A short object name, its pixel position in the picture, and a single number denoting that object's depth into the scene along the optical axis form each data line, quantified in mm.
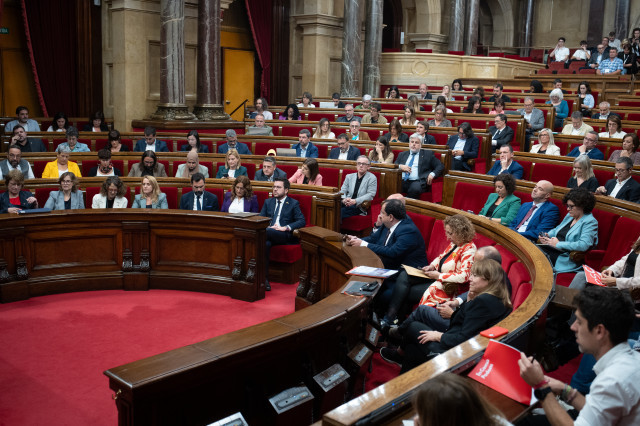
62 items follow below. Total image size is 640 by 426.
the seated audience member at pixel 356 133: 8438
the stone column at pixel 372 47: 13234
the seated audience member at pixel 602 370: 1842
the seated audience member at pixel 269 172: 6582
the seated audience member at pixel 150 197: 5914
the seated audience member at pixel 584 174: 5555
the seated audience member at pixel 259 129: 9023
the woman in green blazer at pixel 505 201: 5332
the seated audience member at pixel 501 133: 8305
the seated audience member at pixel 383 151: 7244
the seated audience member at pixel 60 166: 7004
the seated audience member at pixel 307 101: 11327
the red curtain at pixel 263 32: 13109
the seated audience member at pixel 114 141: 8047
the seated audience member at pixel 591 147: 6782
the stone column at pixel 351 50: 12508
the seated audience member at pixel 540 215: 4945
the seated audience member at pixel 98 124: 9141
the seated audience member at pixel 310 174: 6523
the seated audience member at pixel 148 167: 7031
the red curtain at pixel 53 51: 10727
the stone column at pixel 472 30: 16094
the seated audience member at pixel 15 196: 5621
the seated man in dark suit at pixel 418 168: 7148
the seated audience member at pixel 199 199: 5914
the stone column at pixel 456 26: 15575
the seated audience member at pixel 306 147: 7834
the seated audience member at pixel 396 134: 8102
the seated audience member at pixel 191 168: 6875
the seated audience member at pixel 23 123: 8875
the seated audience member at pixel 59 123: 8930
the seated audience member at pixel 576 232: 4430
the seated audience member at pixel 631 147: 6391
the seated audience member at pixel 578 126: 8086
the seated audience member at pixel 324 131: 8547
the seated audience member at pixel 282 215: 5727
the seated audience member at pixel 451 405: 1443
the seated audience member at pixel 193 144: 8188
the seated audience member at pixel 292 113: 10190
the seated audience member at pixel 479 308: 2951
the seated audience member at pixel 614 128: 7602
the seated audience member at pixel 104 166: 6930
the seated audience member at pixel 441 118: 8906
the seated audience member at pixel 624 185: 5272
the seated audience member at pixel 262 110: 10066
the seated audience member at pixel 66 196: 5824
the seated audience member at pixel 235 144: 7992
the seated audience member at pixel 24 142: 7836
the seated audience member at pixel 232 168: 6910
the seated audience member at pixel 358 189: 6428
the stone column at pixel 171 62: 9469
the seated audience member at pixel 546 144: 7105
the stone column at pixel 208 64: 9859
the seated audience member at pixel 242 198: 5898
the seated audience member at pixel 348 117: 9656
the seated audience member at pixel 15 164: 6746
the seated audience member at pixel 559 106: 9844
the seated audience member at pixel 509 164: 6395
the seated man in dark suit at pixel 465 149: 7688
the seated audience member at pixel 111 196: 5898
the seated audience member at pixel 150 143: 8250
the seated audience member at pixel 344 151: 7641
